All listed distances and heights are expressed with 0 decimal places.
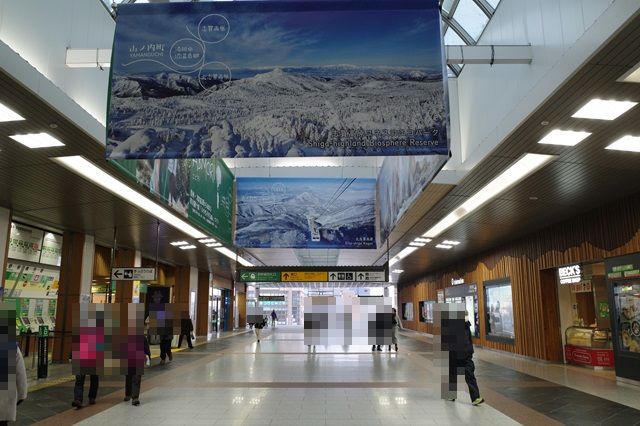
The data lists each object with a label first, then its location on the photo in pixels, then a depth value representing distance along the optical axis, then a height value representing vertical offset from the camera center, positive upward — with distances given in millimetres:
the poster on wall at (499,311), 16266 -370
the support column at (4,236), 10641 +1429
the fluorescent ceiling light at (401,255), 18891 +1904
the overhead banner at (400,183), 7867 +2298
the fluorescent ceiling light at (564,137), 6515 +2177
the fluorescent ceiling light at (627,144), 6719 +2145
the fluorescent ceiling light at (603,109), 5594 +2191
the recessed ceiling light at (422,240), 16355 +2007
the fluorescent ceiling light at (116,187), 8164 +2225
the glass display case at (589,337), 12344 -958
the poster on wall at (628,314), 9625 -294
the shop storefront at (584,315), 12328 -427
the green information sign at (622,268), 9797 +632
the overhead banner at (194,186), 8891 +2418
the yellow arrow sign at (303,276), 14695 +733
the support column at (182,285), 24156 +800
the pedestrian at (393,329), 16203 -959
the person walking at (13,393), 3818 -710
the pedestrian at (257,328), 21391 -1177
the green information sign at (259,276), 15023 +758
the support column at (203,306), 26750 -254
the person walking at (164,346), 13602 -1223
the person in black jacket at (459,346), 7449 -685
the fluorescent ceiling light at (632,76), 4770 +2200
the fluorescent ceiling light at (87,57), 6695 +3313
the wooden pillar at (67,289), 13461 +365
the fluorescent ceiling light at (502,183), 7805 +2153
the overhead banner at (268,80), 4816 +2159
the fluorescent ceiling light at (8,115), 5918 +2285
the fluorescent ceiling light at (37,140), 6855 +2284
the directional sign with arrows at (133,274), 12453 +703
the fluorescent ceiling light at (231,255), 18378 +1912
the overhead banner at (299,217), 14047 +2389
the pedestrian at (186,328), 17859 -964
